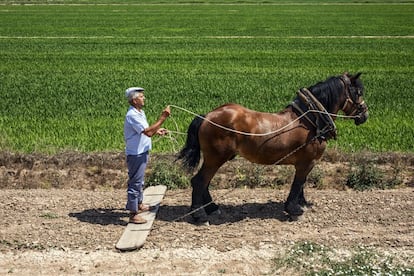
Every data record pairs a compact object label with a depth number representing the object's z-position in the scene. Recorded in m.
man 7.75
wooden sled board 7.29
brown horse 8.11
